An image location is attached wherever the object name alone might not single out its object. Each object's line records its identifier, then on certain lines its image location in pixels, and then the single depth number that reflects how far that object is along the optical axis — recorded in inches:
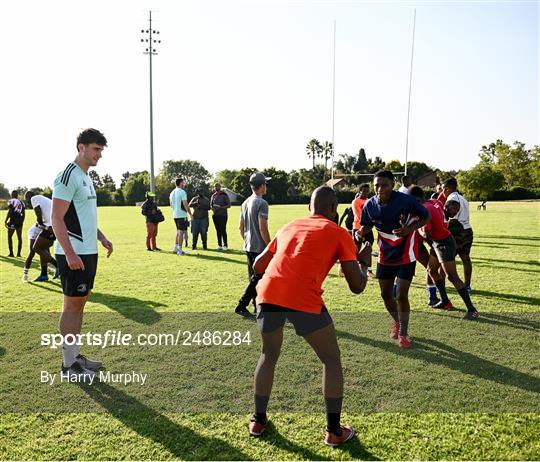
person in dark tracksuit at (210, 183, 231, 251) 565.4
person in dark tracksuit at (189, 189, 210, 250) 564.1
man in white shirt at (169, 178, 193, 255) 525.0
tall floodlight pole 1288.1
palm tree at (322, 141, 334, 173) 5103.3
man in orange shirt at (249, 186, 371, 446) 126.2
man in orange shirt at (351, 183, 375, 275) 360.0
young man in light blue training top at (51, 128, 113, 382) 163.8
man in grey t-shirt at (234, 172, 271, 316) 247.0
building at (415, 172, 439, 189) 3715.6
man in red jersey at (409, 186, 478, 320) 251.8
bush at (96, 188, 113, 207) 2716.5
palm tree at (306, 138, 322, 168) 5078.7
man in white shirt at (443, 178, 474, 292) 309.7
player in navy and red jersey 205.3
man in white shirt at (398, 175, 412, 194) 399.7
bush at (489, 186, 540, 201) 2477.9
